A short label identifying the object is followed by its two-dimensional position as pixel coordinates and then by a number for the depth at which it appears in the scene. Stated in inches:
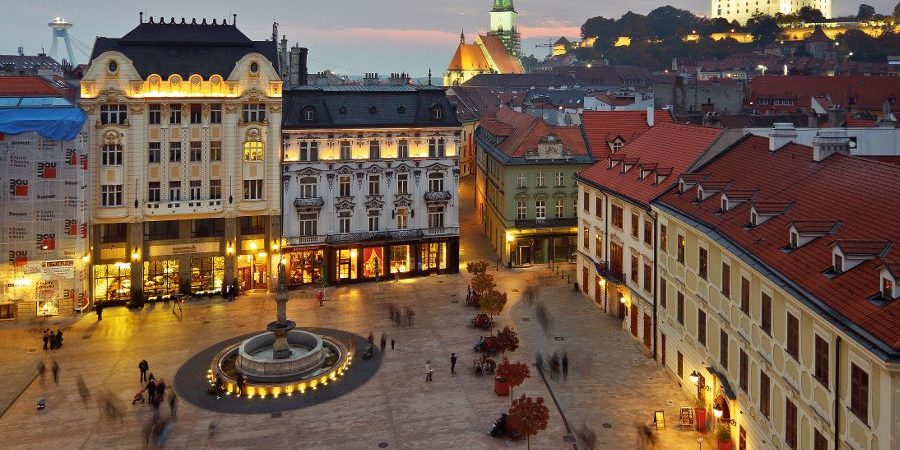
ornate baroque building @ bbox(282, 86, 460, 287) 2377.0
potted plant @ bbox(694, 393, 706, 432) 1337.4
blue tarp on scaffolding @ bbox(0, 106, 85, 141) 1990.7
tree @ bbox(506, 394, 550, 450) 1161.4
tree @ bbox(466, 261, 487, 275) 2154.3
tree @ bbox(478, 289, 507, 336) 1838.1
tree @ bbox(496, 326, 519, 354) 1684.3
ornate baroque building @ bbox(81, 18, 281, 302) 2176.4
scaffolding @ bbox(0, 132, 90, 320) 2003.0
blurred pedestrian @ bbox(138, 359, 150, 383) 1558.8
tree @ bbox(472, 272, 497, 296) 2004.2
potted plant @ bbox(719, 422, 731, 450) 1243.8
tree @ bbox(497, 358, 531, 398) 1380.4
